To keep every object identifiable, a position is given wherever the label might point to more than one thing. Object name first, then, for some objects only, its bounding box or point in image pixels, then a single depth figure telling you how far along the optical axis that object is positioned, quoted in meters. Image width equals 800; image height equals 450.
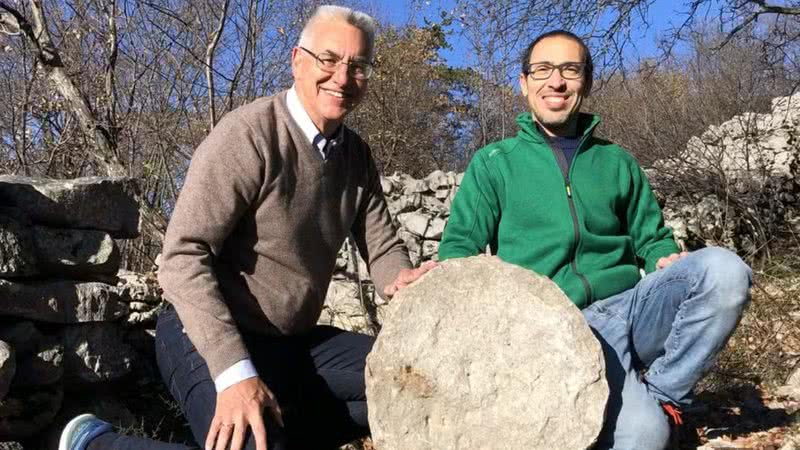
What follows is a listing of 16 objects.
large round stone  2.31
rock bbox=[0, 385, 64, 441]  3.19
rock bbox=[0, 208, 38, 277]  3.18
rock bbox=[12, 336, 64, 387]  3.23
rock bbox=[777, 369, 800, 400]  3.63
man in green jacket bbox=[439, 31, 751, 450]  2.45
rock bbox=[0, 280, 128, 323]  3.25
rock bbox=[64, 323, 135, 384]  3.44
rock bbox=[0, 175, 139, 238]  3.40
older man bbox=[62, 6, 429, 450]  2.18
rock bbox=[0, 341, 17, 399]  3.01
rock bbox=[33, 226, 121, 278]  3.43
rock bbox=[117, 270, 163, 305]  3.91
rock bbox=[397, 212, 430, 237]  6.59
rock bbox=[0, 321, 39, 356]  3.21
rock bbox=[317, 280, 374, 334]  4.99
